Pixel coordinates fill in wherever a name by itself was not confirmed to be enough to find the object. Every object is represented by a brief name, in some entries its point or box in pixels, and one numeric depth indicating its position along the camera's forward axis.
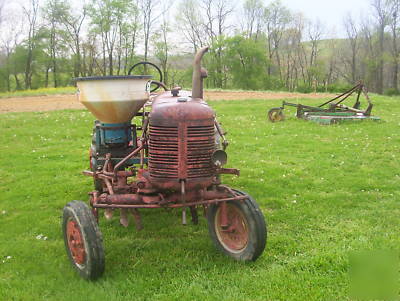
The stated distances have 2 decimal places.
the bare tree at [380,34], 41.38
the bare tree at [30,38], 37.06
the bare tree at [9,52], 37.43
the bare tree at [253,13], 44.25
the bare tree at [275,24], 44.53
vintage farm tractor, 3.16
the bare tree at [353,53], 45.30
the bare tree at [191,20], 39.78
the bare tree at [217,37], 41.53
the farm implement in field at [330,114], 11.00
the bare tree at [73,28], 36.94
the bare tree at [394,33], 40.12
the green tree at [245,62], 42.31
